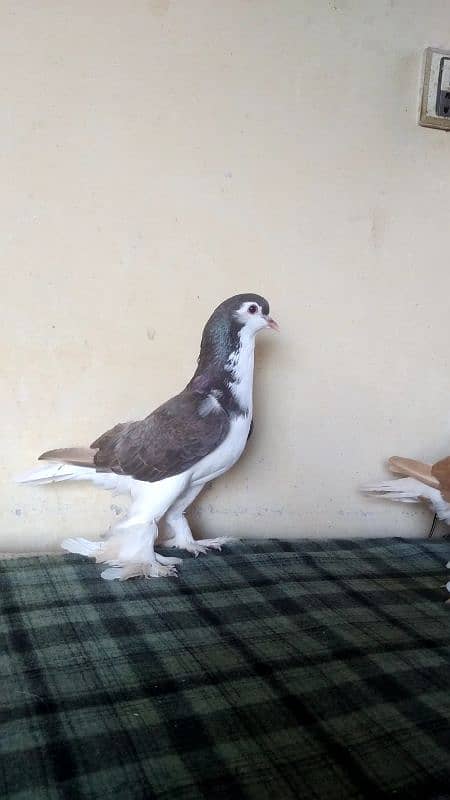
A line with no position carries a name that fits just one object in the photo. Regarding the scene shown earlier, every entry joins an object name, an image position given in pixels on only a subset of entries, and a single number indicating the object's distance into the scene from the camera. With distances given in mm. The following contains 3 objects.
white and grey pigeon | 948
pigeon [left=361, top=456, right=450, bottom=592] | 1151
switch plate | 1209
